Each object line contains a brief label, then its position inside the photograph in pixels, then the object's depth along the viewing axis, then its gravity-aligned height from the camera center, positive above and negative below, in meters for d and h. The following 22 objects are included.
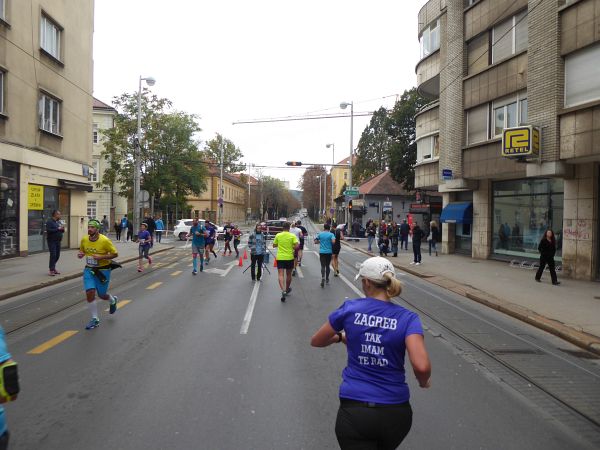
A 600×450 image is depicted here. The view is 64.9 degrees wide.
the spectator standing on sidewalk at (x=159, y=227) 30.60 -0.36
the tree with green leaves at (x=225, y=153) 66.44 +10.10
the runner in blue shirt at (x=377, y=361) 2.43 -0.73
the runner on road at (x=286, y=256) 10.51 -0.74
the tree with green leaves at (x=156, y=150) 41.97 +6.66
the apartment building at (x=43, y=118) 16.52 +4.13
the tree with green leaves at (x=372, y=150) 65.88 +10.50
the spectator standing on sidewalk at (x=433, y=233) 21.70 -0.38
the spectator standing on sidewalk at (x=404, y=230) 24.95 -0.28
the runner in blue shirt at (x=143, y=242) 15.09 -0.67
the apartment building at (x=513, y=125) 13.75 +3.69
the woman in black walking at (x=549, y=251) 12.89 -0.66
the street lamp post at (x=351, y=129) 36.93 +7.49
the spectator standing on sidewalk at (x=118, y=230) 31.13 -0.61
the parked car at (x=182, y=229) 36.16 -0.56
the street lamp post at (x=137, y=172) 27.06 +3.01
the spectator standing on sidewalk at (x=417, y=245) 18.36 -0.79
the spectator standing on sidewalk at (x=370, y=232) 26.66 -0.47
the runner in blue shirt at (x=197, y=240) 14.80 -0.57
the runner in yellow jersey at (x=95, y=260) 7.52 -0.64
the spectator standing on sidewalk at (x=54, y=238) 13.16 -0.50
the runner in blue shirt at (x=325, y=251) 12.64 -0.74
